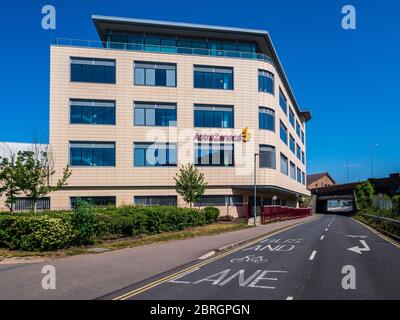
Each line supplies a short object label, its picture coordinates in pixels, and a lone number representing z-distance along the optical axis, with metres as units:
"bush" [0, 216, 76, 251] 15.78
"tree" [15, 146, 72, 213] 22.78
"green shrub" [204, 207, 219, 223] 33.22
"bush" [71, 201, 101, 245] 17.02
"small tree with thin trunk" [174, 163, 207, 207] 37.91
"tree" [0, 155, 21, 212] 22.55
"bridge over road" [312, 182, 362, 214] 89.82
